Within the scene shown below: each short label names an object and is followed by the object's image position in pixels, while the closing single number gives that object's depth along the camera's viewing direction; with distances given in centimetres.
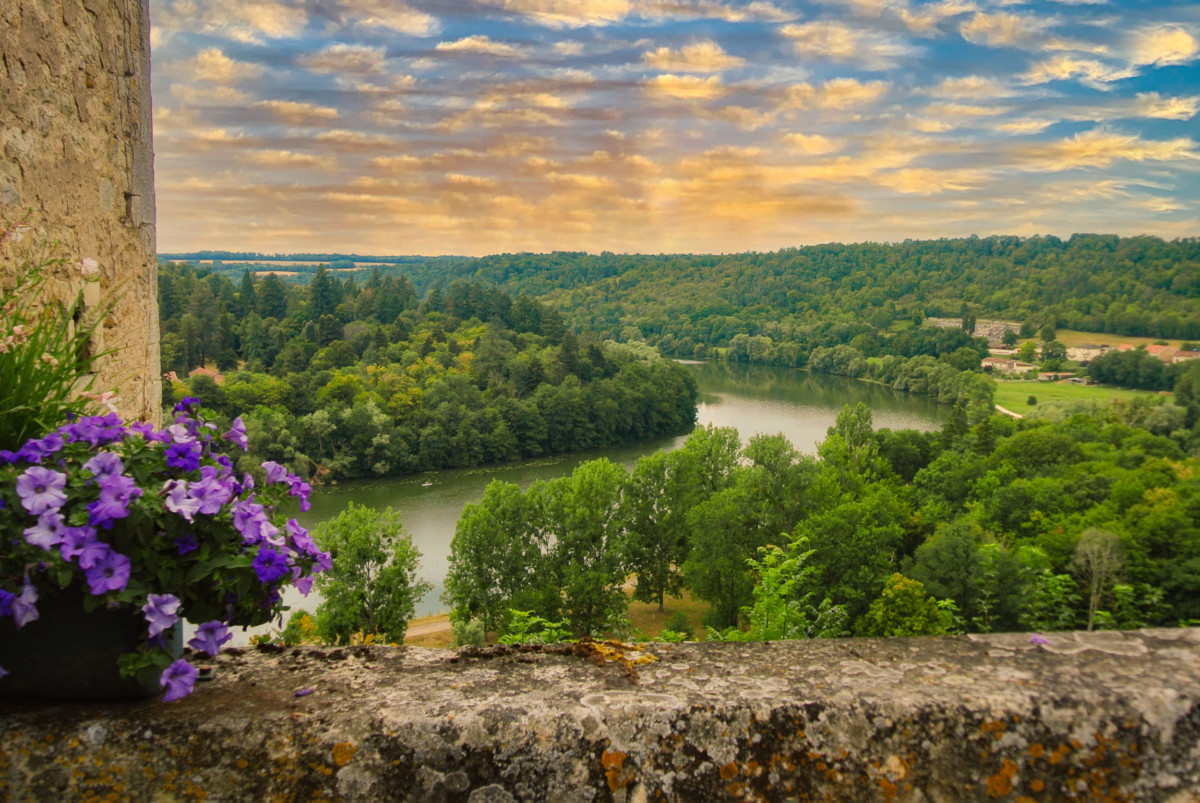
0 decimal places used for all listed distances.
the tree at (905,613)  1578
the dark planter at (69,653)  138
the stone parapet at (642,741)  129
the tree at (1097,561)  1744
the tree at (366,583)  1738
